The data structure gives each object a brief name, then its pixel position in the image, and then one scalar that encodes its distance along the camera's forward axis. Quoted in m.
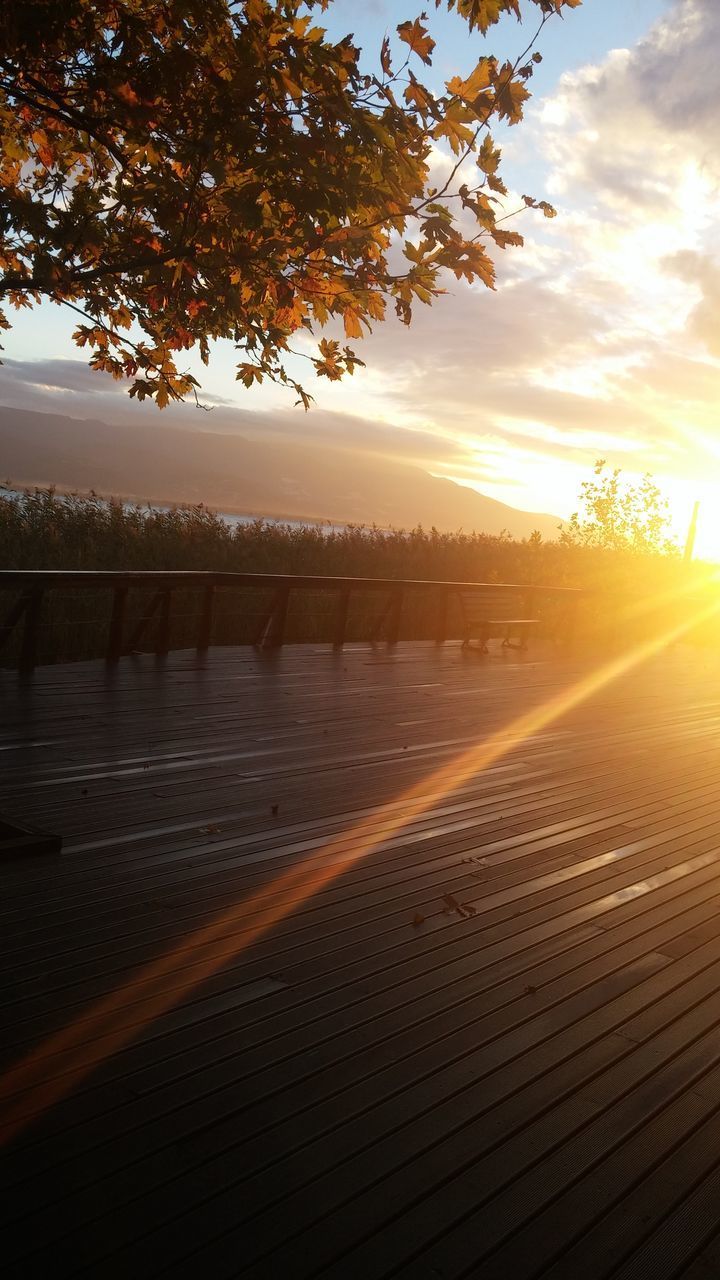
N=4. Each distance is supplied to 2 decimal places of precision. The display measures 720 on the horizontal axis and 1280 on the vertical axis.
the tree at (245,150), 3.66
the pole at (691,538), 31.09
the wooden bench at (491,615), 13.04
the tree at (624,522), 27.52
